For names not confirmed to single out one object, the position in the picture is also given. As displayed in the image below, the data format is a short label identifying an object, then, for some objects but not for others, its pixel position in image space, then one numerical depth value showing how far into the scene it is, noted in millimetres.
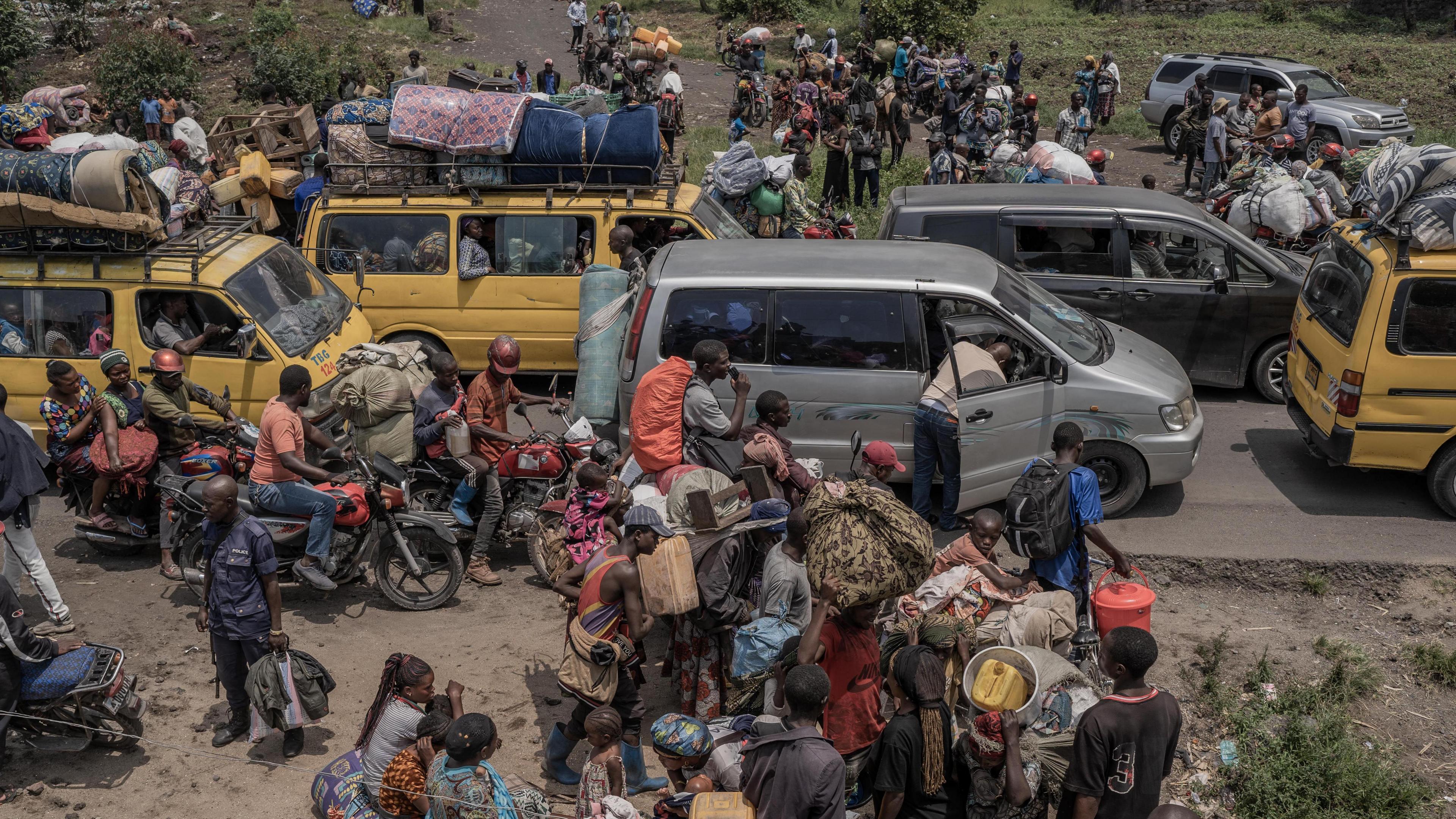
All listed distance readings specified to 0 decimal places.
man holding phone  7047
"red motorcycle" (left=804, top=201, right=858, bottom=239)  11820
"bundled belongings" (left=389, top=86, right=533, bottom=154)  9734
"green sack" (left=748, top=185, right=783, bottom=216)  11695
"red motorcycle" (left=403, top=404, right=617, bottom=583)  7602
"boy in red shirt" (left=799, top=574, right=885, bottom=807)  5008
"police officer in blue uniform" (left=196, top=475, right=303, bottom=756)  5719
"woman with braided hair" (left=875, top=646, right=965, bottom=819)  4559
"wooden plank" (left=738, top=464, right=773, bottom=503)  6254
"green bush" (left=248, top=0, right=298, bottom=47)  25781
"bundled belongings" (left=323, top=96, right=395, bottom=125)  10984
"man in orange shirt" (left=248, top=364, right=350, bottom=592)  6902
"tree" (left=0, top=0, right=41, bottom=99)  22984
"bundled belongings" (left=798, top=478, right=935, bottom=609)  4973
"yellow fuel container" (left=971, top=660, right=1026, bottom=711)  4965
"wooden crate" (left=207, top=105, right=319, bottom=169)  15758
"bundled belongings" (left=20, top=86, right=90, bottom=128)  17828
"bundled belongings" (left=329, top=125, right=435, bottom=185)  9898
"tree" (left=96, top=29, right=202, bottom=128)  21688
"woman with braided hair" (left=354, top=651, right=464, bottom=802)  5078
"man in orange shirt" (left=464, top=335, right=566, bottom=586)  7594
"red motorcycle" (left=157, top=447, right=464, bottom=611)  7105
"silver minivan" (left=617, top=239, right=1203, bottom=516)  7801
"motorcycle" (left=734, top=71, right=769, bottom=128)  22672
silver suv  19172
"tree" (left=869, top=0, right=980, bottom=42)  27078
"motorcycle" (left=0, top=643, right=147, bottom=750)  5719
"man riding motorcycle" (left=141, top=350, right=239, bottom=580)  7598
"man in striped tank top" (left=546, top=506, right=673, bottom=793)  5375
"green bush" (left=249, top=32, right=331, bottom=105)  21844
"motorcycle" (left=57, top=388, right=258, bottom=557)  7836
